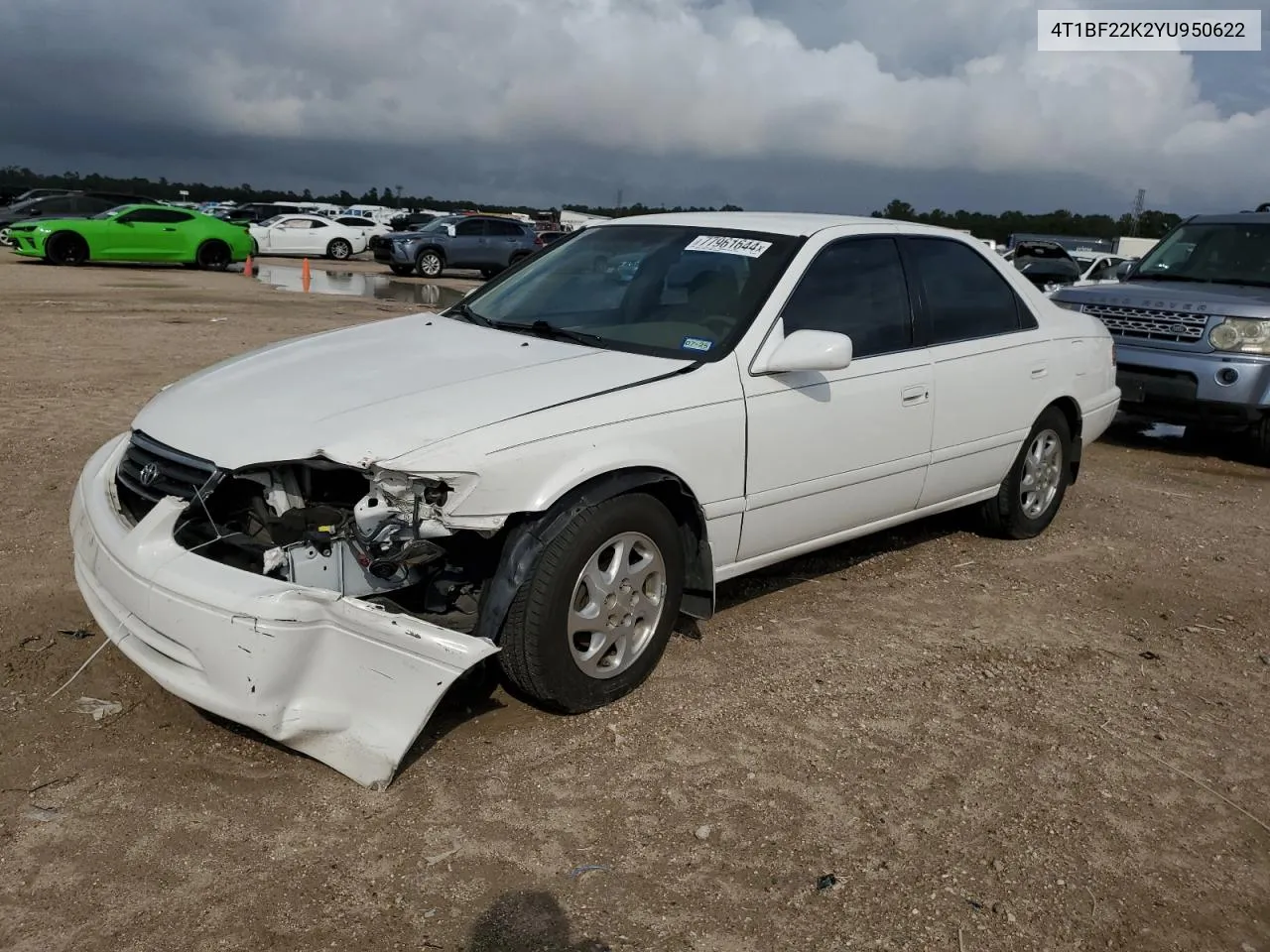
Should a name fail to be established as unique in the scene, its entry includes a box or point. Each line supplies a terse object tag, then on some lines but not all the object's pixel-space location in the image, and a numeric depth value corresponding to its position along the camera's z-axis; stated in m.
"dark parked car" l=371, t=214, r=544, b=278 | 25.98
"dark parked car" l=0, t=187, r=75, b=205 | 35.41
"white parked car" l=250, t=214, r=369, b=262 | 30.25
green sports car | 21.86
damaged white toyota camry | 3.09
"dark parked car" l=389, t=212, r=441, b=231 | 37.66
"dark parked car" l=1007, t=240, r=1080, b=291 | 20.31
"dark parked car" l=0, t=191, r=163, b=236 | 24.11
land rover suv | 8.07
